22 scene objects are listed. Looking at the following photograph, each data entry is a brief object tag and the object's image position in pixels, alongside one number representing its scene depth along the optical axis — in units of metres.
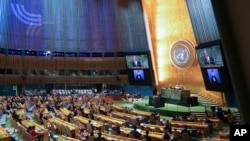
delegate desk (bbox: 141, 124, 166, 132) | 12.13
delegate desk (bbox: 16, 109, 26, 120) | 14.95
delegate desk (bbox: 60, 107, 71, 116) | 16.82
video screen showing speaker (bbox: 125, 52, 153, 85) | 27.22
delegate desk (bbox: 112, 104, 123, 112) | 19.66
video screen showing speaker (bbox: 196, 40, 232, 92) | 16.73
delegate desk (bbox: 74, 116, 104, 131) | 12.75
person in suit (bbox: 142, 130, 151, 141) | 9.80
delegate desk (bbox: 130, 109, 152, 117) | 16.33
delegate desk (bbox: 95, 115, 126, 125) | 13.77
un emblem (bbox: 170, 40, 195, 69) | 22.91
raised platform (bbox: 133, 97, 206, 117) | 17.45
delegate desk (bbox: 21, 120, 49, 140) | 10.80
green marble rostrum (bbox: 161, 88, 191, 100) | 19.06
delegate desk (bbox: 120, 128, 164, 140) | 10.41
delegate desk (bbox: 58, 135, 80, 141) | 9.80
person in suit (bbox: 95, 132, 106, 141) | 9.37
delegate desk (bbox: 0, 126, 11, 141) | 9.59
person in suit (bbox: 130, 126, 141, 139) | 10.44
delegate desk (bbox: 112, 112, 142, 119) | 15.10
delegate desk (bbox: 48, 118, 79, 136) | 11.44
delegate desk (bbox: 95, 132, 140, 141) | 9.92
